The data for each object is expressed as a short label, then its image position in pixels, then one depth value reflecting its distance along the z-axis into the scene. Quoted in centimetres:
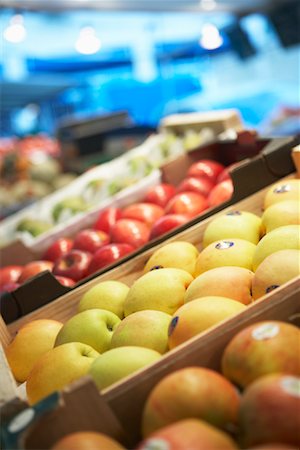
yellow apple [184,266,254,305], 62
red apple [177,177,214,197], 106
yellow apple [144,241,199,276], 76
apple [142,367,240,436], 47
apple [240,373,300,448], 43
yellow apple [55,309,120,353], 65
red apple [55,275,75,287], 91
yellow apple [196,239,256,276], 69
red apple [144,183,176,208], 113
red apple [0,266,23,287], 106
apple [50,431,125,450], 46
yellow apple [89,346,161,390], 55
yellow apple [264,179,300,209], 81
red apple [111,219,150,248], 98
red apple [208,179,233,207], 96
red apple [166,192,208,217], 98
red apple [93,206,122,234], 110
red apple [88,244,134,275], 91
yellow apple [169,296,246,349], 57
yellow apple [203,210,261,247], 76
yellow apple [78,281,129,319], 72
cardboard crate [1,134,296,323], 85
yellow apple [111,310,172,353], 60
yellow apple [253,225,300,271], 65
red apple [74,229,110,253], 103
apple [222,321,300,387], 49
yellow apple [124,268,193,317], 67
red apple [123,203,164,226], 106
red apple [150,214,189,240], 93
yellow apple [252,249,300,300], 59
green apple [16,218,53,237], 143
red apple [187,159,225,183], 112
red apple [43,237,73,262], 109
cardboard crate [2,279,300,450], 49
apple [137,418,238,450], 43
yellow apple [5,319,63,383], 69
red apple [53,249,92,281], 94
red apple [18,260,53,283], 101
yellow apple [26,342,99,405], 59
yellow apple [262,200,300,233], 73
